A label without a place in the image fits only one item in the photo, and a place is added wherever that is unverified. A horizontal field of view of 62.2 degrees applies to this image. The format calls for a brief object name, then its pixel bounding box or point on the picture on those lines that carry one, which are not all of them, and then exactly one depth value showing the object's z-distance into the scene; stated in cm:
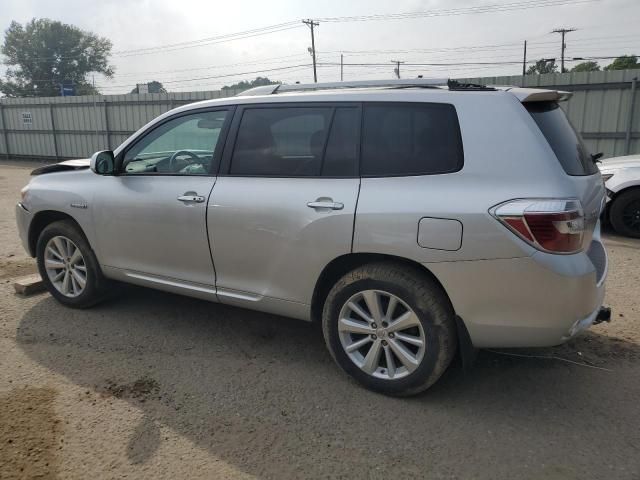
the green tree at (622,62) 4222
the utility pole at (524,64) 5108
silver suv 275
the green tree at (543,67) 5180
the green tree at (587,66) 4786
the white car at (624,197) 736
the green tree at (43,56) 7112
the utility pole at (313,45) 4944
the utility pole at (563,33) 5536
